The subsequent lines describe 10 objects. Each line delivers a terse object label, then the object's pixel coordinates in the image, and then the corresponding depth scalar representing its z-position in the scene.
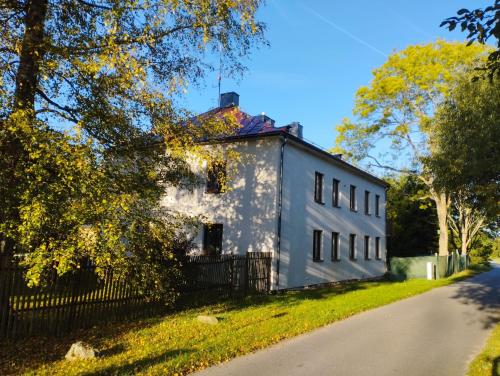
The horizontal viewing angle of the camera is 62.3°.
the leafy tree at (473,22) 5.09
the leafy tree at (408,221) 38.28
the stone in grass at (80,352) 6.91
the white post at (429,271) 25.21
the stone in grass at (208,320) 9.80
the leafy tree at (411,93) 27.86
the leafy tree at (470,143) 11.00
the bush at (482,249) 57.79
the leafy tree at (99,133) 6.91
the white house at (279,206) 17.12
